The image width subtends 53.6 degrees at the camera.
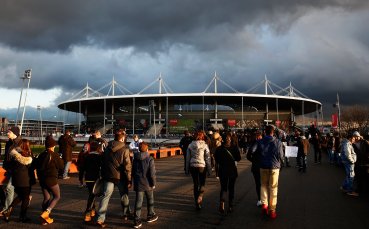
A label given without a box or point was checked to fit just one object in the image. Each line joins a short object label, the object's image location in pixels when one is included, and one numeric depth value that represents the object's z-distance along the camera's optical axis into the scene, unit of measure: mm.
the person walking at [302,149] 14531
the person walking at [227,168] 7348
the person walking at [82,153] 9711
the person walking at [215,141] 11469
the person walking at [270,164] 6938
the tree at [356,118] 76750
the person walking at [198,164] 7664
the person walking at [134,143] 13262
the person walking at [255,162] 7310
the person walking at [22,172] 6406
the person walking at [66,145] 11820
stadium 84625
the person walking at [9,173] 6574
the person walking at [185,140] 14092
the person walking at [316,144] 17781
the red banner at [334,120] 54031
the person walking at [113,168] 6336
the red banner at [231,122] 86250
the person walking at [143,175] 6516
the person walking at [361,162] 9039
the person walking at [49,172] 6387
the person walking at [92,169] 6828
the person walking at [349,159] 9180
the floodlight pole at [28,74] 47144
